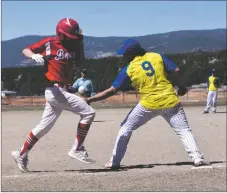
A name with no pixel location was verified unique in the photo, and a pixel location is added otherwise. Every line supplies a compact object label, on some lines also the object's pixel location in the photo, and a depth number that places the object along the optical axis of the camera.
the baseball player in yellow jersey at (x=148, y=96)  8.05
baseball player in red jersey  7.61
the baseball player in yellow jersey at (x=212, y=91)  22.75
